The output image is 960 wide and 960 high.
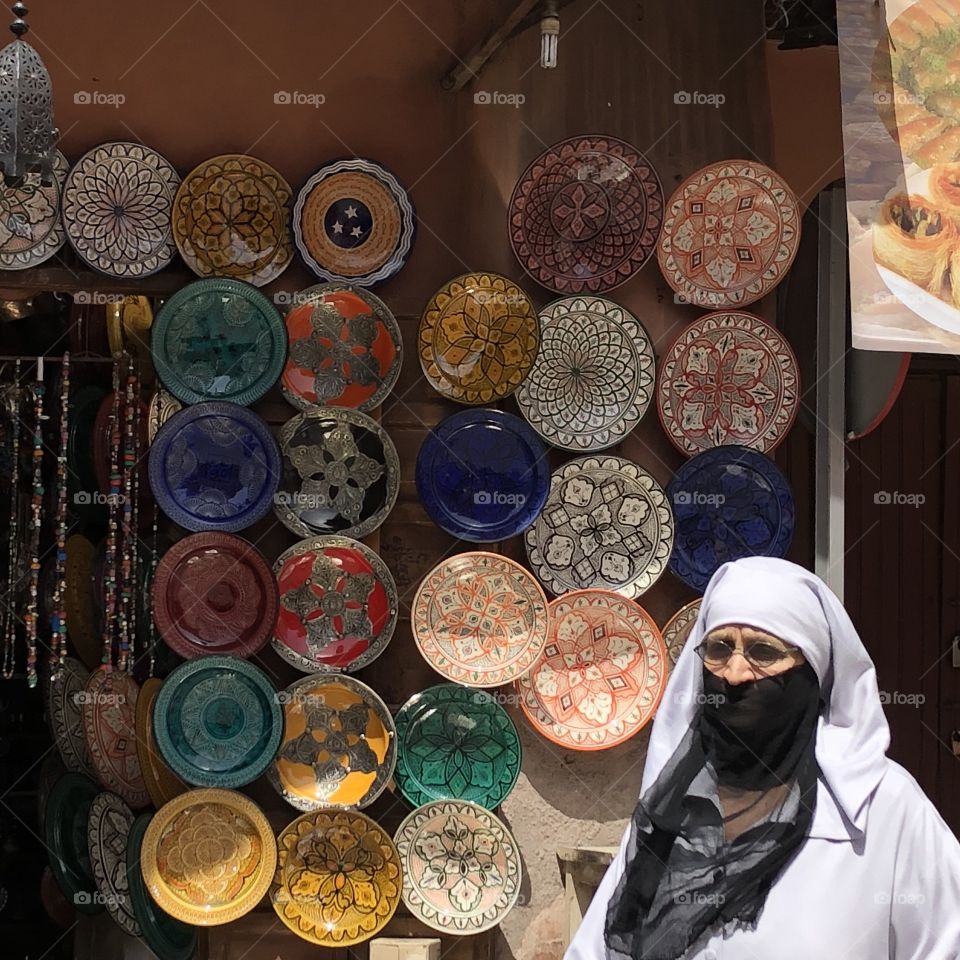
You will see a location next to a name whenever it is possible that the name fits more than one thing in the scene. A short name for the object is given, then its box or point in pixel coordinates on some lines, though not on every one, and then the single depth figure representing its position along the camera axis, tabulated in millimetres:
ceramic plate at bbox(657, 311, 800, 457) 3738
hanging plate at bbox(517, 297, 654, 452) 3701
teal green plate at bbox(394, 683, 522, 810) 3547
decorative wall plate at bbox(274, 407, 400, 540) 3586
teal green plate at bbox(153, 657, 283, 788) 3475
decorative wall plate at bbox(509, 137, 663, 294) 3727
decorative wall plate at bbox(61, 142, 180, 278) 3553
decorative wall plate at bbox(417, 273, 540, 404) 3652
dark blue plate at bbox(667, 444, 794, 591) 3709
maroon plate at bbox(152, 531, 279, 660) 3529
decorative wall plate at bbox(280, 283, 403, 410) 3635
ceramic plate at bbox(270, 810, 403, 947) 3436
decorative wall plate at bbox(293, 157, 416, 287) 3637
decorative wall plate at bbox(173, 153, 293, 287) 3588
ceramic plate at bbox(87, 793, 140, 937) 3686
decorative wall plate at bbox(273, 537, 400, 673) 3557
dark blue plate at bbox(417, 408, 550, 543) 3615
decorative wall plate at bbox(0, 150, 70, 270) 3543
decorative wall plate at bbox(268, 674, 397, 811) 3514
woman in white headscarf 2596
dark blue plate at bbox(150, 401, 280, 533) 3537
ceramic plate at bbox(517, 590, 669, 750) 3625
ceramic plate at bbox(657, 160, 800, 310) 3758
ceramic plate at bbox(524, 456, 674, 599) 3670
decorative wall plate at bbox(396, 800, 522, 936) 3486
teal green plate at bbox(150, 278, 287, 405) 3584
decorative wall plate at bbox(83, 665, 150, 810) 3721
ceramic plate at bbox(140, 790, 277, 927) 3439
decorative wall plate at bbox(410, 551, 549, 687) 3570
